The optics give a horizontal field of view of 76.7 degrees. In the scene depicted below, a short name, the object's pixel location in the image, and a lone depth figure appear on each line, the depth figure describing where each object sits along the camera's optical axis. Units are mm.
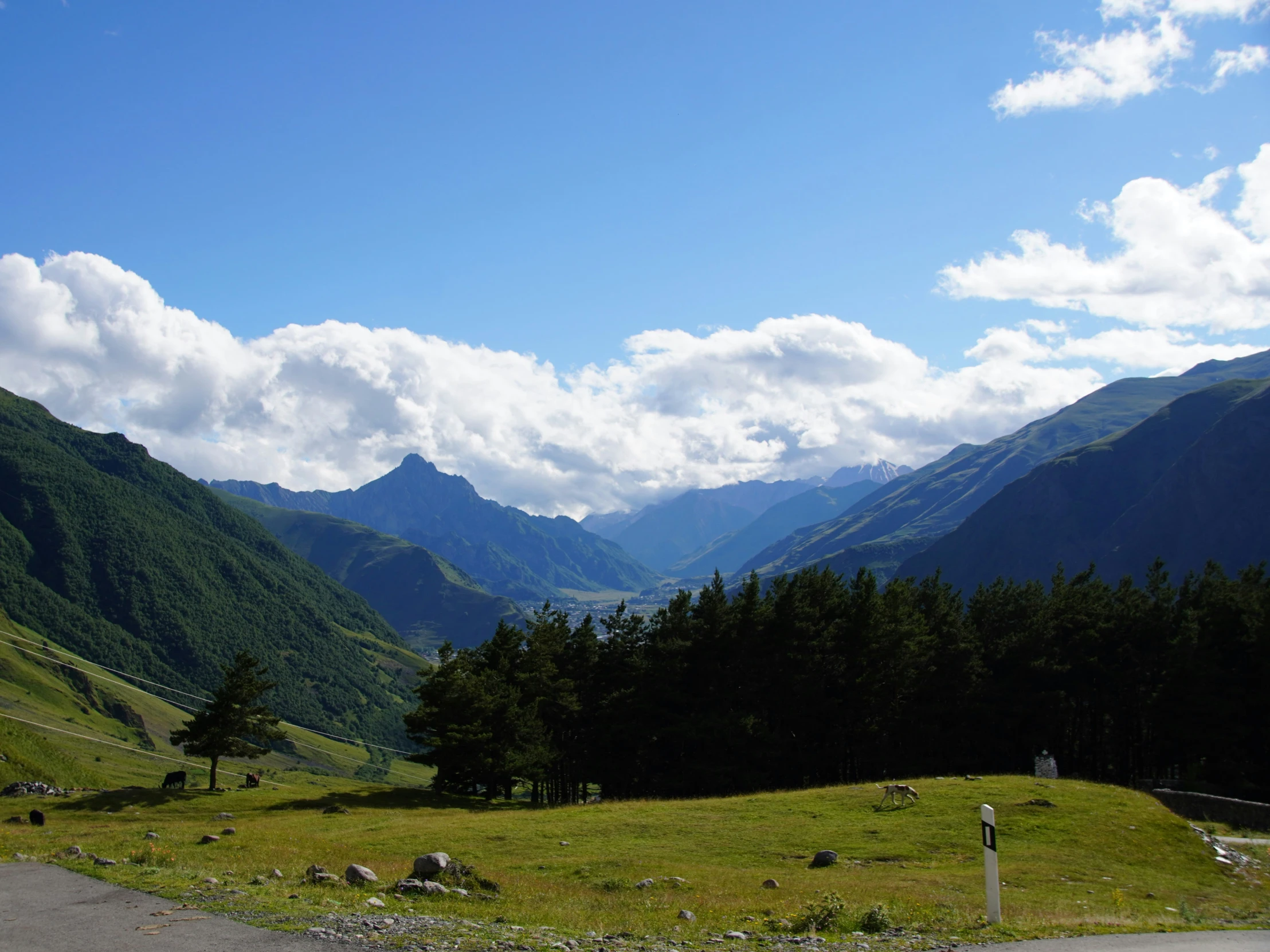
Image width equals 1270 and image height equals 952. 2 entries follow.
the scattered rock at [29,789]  59031
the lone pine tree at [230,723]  67938
